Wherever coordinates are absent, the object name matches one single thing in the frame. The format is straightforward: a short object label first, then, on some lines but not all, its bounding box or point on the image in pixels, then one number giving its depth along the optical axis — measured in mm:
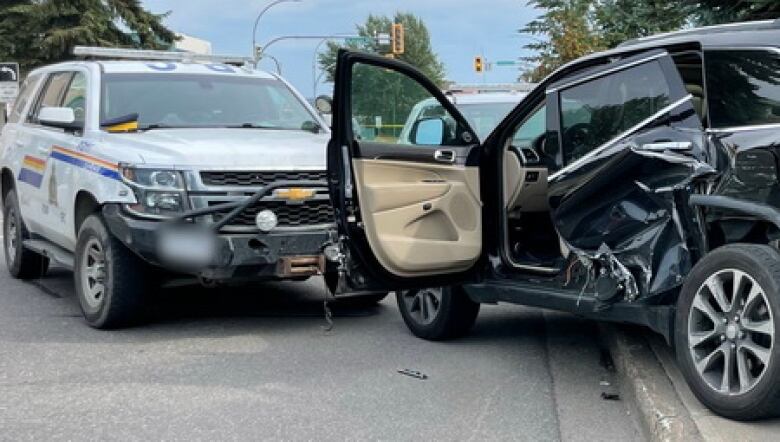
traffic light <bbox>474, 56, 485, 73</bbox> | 34031
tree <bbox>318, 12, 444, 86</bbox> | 51278
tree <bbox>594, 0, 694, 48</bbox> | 11375
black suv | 4043
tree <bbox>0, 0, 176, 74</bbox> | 32281
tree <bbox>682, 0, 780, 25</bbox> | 8906
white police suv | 6059
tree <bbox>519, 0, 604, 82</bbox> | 18031
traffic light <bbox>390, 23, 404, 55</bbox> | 29109
